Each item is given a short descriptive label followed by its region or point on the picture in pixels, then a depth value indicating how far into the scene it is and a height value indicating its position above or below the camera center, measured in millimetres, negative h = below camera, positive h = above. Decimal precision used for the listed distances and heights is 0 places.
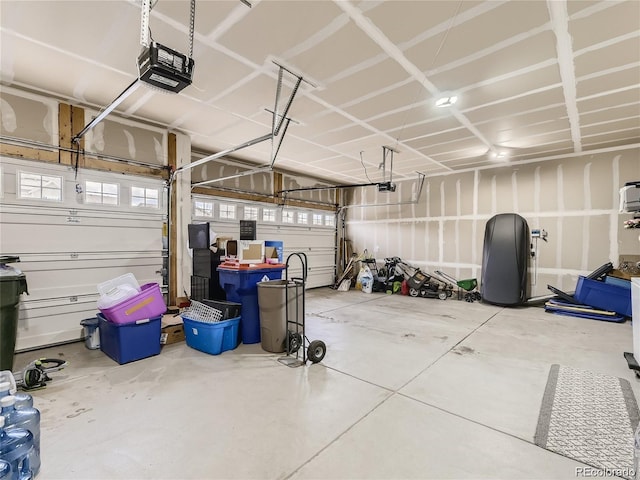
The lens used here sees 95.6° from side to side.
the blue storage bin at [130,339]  3045 -1119
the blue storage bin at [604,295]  4812 -985
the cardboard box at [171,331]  3604 -1203
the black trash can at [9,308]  2775 -706
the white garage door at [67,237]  3426 -11
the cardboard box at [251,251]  3750 -186
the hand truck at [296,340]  3100 -1153
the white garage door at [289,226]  5988 +275
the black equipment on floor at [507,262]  5863 -494
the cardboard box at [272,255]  3932 -254
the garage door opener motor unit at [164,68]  1696 +1022
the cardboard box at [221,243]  4352 -95
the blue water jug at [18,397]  1579 -947
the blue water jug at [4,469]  1260 -1039
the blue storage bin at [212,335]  3301 -1155
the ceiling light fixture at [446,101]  3512 +1692
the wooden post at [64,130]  3703 +1360
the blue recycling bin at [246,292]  3570 -686
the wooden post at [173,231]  4680 +90
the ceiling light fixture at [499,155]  5617 +1678
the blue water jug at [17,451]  1420 -1082
